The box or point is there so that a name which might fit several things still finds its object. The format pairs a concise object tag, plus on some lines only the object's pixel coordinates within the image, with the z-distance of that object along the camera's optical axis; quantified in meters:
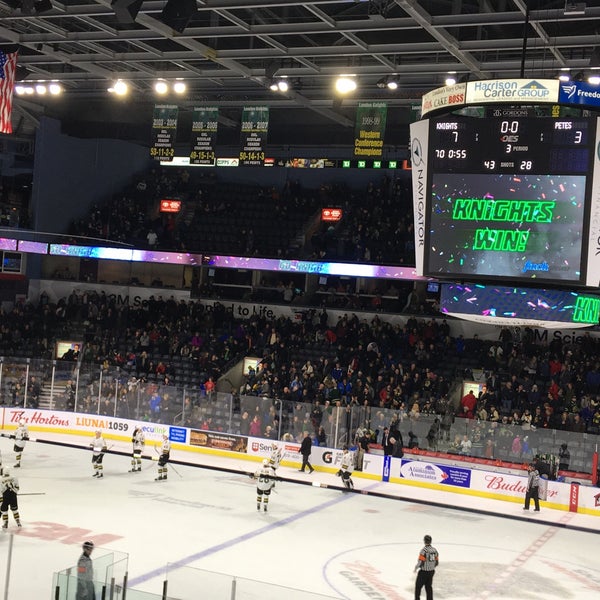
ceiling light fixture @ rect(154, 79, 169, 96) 26.38
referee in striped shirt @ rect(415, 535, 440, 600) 14.73
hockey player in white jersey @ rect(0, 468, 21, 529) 17.77
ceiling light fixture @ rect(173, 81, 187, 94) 26.05
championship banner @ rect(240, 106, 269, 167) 24.64
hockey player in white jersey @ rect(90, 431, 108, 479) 24.03
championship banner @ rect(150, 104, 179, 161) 25.41
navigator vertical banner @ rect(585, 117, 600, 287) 14.84
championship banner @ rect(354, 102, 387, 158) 23.78
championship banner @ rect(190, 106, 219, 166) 25.30
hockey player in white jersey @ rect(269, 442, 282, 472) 23.39
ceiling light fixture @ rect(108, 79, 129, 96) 27.12
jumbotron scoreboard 14.96
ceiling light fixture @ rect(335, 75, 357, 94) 24.23
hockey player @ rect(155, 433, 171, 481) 24.38
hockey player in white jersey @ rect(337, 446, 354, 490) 24.55
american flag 20.67
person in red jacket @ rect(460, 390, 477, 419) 27.69
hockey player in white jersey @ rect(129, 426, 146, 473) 25.22
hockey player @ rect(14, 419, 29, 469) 24.69
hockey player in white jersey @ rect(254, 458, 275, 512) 21.44
